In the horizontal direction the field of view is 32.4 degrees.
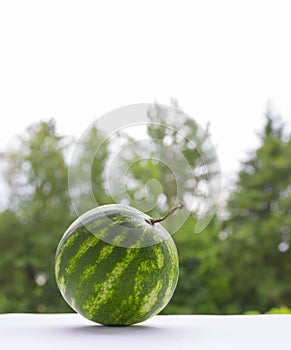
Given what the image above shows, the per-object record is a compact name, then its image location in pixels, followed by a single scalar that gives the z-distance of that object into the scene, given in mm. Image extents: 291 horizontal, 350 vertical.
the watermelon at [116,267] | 995
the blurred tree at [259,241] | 8750
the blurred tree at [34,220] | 7637
